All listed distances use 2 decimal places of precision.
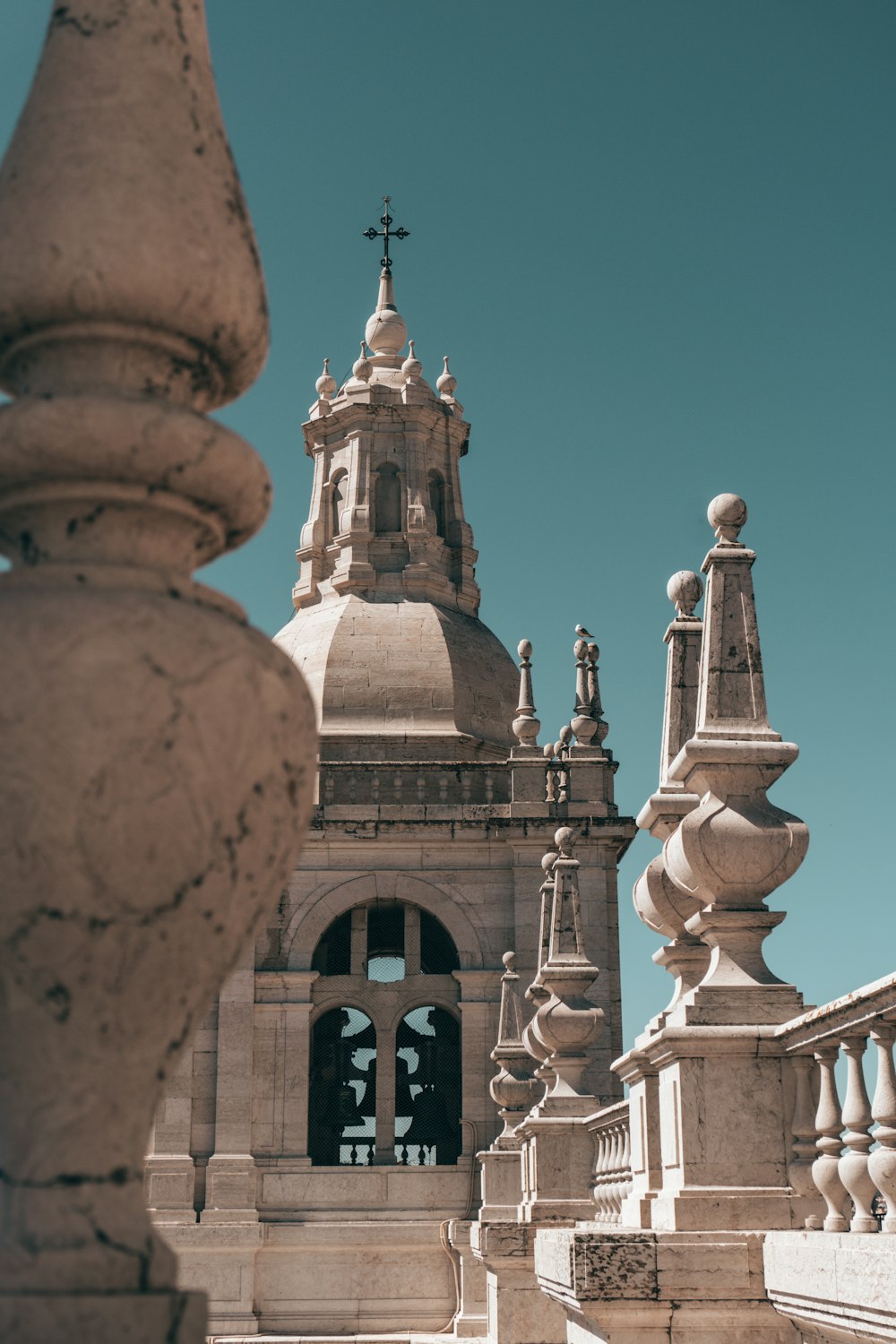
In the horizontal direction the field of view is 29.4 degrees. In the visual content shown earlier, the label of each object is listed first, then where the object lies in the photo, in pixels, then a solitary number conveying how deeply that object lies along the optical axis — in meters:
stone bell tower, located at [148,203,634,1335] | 30.88
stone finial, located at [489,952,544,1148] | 21.92
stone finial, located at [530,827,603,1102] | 13.23
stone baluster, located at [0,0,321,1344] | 2.34
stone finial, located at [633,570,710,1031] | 8.47
